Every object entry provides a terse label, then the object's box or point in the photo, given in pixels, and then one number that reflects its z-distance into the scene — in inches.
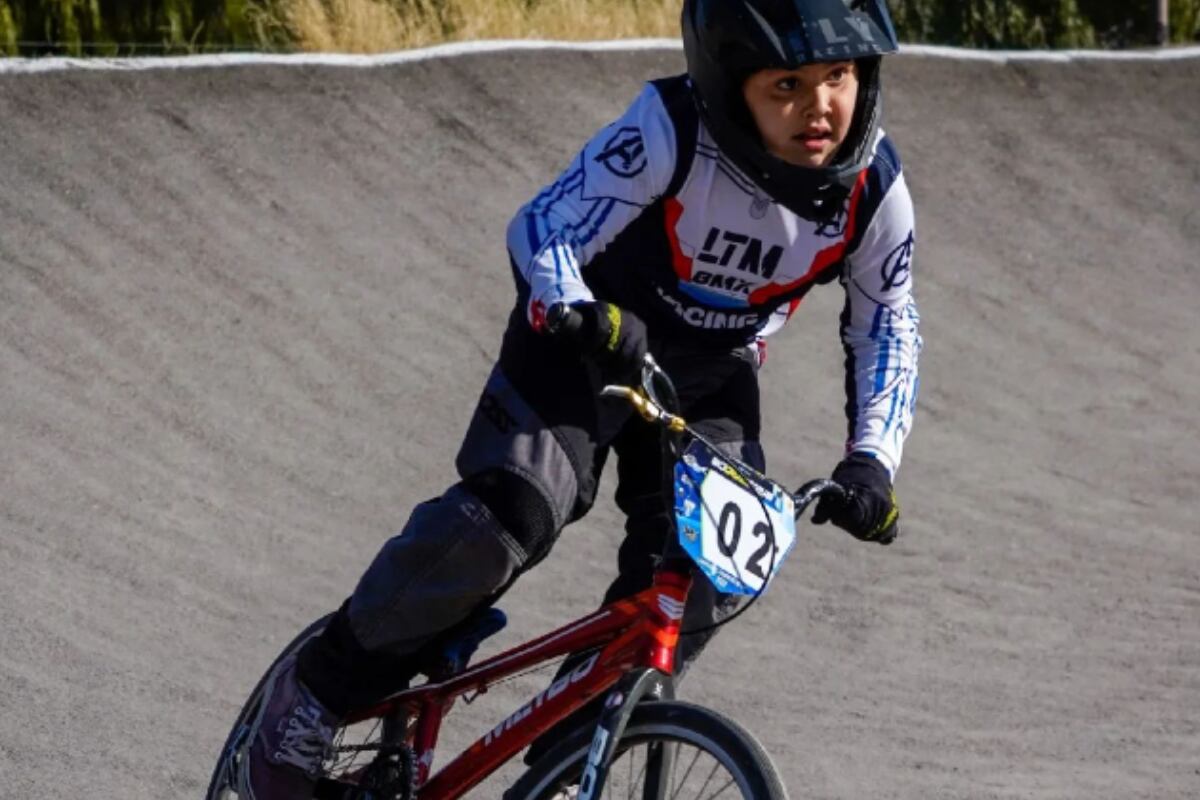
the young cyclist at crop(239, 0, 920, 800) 307.7
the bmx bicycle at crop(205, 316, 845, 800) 282.4
